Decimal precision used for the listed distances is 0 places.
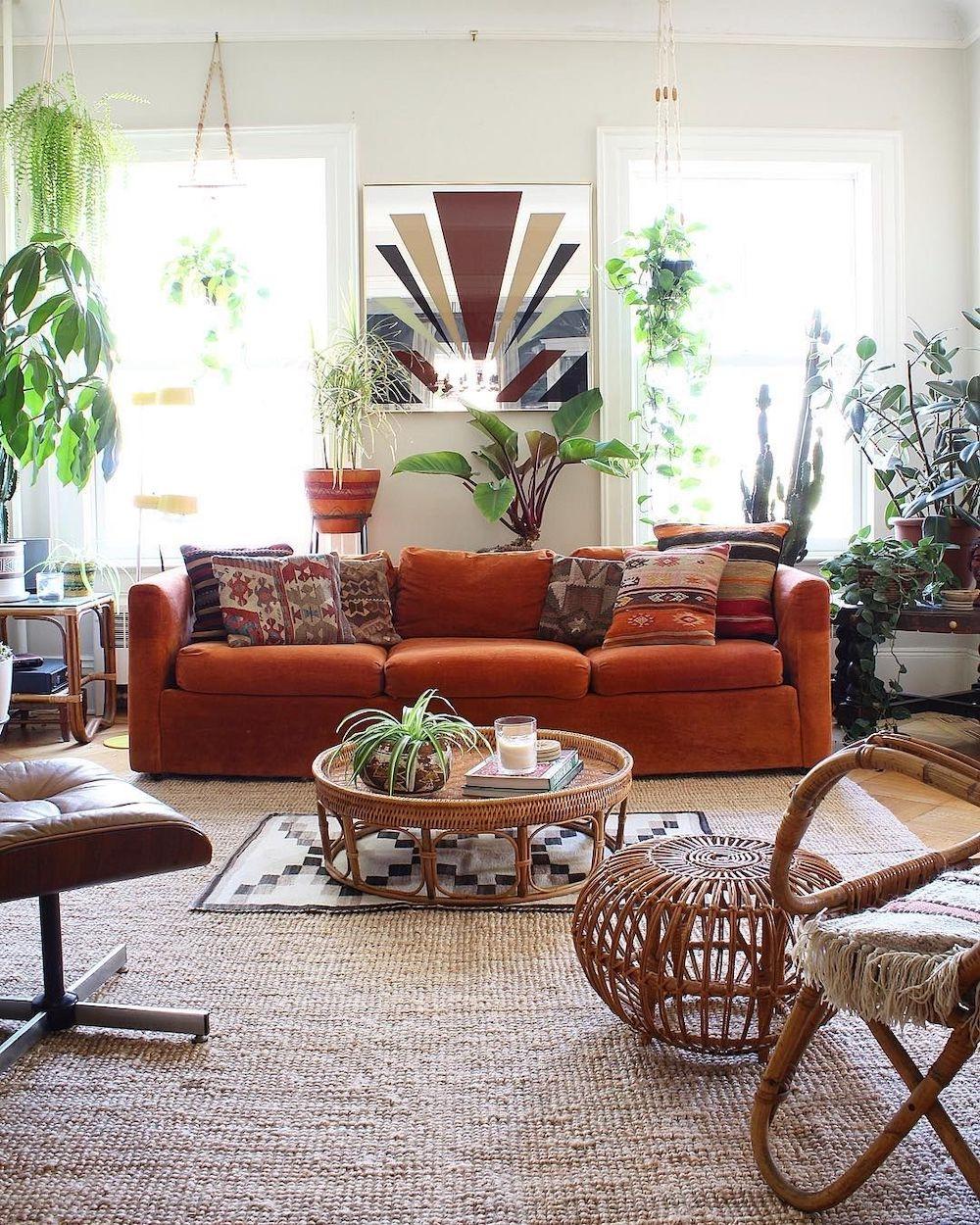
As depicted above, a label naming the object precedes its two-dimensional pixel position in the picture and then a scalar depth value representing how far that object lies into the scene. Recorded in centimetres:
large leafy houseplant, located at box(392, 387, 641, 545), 502
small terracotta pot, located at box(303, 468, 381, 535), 506
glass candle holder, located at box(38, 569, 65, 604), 487
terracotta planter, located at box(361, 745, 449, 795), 300
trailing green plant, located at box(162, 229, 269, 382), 529
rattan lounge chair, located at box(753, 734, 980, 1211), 155
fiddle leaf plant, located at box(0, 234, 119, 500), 436
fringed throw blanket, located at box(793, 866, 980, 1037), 154
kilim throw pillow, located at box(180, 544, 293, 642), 443
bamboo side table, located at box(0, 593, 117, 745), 472
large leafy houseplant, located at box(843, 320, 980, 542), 470
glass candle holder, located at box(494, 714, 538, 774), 305
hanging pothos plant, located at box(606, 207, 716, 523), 511
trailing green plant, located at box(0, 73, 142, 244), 469
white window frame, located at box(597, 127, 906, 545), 530
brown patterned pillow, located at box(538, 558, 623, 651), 450
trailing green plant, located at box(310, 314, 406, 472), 507
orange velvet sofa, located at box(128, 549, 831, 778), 409
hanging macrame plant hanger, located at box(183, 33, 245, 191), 522
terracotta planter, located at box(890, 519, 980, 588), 475
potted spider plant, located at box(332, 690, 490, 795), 299
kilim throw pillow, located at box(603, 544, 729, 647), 423
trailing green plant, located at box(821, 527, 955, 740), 446
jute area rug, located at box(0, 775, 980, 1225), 180
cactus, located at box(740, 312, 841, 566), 510
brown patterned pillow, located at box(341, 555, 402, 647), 455
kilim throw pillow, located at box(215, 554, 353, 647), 434
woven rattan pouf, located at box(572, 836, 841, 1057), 213
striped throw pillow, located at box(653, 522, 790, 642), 436
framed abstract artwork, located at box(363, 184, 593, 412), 529
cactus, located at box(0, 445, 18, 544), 480
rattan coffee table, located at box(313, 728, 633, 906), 289
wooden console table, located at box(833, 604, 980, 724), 445
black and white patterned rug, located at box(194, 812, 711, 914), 307
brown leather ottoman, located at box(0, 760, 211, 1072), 207
